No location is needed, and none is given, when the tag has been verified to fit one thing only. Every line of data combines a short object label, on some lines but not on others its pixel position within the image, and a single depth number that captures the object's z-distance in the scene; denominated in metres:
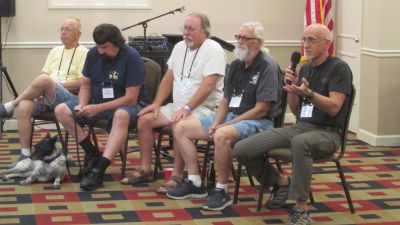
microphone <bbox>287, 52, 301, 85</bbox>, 4.46
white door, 7.52
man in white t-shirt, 5.26
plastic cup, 5.43
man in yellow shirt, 5.78
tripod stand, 7.17
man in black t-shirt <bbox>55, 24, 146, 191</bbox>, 5.39
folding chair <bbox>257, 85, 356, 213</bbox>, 4.57
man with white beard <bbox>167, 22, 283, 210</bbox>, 4.85
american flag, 7.79
